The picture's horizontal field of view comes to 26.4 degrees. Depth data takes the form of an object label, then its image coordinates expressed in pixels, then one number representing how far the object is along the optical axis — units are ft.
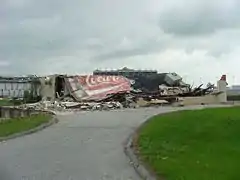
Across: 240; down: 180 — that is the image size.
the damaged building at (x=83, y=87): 170.81
